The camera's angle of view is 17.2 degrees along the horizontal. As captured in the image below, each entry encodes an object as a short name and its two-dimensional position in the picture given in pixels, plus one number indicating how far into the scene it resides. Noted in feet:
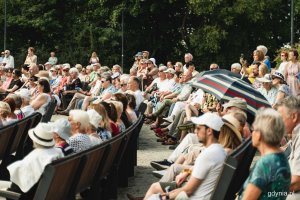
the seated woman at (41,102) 61.58
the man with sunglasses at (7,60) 129.91
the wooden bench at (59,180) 28.11
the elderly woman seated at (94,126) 39.49
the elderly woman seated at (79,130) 37.11
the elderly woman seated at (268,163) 22.50
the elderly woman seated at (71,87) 94.27
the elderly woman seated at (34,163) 30.17
